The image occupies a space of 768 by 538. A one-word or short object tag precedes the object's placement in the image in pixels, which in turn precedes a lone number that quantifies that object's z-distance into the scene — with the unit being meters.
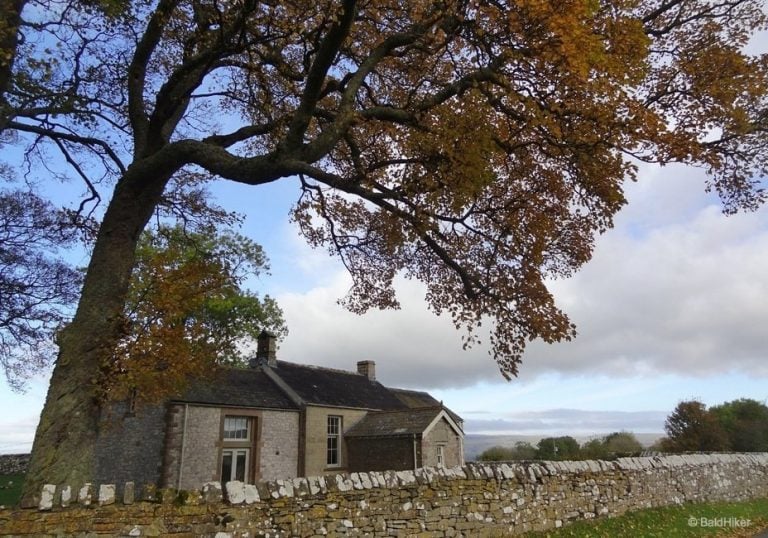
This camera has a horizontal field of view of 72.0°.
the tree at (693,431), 43.78
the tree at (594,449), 40.16
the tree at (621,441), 51.34
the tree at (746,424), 45.53
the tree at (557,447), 47.25
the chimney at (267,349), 29.98
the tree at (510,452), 45.09
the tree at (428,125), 8.57
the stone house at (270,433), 21.20
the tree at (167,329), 9.32
